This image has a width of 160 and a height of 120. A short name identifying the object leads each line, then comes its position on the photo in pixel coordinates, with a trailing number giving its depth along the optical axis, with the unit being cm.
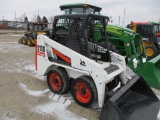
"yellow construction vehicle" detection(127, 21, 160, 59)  624
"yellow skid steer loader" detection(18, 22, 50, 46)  893
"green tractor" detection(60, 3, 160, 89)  350
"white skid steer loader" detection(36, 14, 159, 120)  231
